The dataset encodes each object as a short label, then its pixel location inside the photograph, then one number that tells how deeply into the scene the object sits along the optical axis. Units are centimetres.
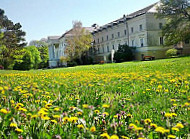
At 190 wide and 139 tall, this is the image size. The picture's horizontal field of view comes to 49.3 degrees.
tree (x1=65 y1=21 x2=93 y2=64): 4262
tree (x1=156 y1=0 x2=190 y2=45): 3106
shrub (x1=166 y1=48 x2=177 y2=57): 3086
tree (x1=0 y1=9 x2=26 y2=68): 4347
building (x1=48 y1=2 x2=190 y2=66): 3916
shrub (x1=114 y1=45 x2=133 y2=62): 3878
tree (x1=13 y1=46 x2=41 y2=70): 5888
